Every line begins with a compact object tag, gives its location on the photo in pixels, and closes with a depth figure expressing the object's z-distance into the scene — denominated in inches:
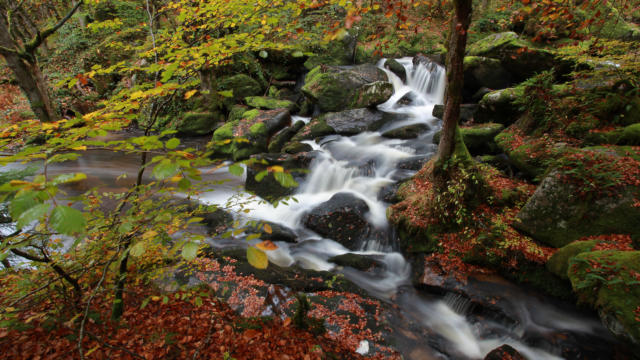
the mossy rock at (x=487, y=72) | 361.4
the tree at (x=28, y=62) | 165.6
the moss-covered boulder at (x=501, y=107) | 286.0
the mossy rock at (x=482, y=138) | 281.7
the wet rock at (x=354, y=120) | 409.4
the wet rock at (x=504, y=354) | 142.0
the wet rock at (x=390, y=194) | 273.4
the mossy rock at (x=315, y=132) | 407.7
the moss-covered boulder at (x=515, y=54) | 327.6
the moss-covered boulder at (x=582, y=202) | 166.7
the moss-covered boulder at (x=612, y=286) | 124.0
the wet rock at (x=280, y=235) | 262.1
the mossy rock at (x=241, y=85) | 545.6
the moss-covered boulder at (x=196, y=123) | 518.6
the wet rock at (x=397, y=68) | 514.6
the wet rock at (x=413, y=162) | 310.7
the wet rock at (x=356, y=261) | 226.7
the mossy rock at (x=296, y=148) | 364.8
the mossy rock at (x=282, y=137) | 408.2
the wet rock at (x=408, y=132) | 373.7
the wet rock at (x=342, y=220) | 251.9
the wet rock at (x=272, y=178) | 322.0
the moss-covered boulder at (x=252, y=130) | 409.1
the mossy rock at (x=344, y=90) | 424.8
